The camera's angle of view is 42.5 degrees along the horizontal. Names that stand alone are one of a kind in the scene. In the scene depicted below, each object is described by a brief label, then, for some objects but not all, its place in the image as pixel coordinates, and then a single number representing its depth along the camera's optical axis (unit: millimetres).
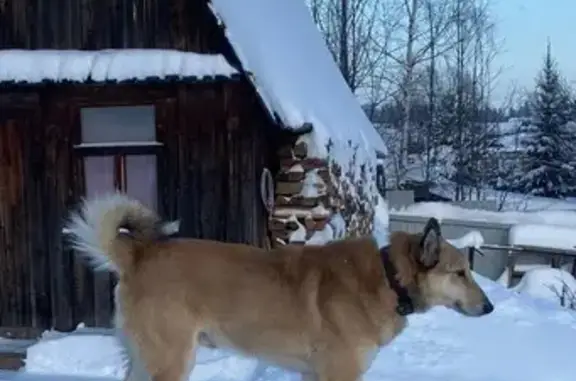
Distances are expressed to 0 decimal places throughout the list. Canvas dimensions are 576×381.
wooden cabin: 6555
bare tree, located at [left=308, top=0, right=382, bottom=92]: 22219
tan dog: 3604
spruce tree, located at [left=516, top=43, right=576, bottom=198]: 26875
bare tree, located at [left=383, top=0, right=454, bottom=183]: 23828
